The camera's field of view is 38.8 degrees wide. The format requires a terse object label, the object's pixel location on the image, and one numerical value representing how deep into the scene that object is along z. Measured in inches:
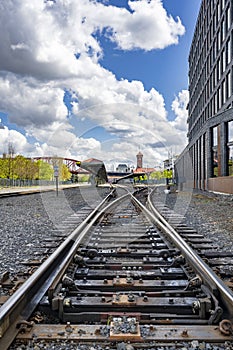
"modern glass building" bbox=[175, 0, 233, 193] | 1015.0
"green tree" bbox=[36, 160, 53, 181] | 2573.8
